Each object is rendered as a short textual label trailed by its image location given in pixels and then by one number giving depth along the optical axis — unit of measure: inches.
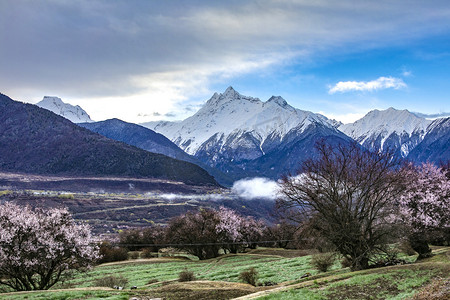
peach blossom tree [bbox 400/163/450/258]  1526.8
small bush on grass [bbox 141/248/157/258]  3139.8
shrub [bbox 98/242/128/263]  2992.1
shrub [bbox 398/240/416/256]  1684.3
